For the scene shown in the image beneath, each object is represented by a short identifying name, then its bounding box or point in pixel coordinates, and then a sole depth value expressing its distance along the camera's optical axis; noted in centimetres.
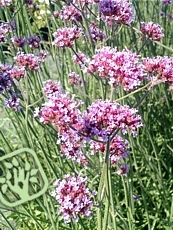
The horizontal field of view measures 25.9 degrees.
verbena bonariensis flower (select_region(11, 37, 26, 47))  52
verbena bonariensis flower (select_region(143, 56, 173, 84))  36
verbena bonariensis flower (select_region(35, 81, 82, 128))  29
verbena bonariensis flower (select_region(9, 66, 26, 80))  42
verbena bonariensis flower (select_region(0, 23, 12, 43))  50
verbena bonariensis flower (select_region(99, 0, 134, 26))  43
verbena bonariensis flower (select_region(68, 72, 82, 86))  54
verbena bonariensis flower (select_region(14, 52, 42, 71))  43
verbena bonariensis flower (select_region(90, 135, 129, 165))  35
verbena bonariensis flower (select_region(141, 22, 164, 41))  46
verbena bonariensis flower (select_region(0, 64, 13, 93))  41
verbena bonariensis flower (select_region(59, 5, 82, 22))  52
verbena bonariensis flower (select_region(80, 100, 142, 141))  28
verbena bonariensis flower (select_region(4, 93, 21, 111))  42
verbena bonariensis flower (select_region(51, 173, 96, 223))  30
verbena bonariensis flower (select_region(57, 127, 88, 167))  31
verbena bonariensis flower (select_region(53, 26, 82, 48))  44
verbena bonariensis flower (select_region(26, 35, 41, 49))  56
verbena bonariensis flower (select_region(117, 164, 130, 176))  43
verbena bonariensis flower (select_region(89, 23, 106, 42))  49
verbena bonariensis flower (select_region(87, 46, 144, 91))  32
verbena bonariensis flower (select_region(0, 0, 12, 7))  55
